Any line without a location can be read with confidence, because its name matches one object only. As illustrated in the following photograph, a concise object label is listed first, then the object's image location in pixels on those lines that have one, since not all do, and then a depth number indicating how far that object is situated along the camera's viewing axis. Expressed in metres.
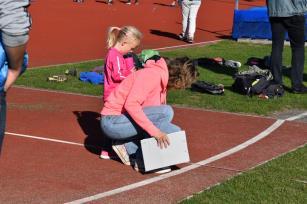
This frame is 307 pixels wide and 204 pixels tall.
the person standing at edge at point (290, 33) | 10.57
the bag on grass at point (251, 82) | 10.30
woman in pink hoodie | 6.33
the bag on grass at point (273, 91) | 10.24
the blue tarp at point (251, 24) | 17.77
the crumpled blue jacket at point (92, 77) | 11.65
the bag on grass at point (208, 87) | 10.54
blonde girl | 7.04
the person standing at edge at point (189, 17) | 18.81
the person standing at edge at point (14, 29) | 3.79
